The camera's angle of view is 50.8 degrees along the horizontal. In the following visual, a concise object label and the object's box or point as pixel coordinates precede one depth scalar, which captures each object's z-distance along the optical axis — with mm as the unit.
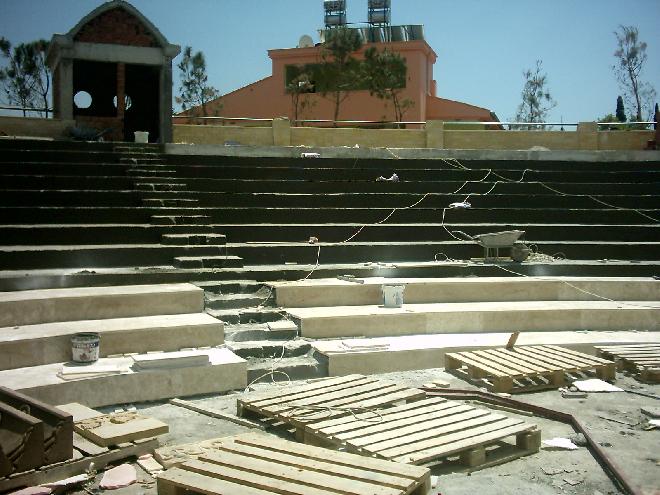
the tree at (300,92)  32031
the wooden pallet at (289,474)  4488
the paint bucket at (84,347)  7133
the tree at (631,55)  34438
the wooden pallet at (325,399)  6223
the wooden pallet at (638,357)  8023
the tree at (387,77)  30844
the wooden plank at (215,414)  6352
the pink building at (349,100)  32125
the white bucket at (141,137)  15805
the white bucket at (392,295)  9680
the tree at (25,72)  35625
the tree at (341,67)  31719
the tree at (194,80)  35344
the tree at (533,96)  39281
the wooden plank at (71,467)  4820
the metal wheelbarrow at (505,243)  11664
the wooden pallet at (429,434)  5348
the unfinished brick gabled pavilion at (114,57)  17094
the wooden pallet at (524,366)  7609
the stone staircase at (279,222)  9641
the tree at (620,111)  30109
